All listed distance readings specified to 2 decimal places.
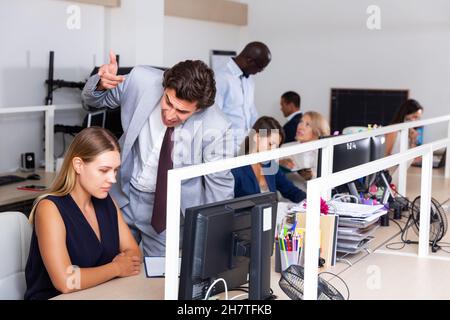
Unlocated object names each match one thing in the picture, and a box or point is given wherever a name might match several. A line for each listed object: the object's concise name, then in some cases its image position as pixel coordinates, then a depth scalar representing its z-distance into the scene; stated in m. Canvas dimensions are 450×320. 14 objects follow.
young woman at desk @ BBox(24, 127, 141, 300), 2.29
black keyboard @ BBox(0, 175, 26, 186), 4.22
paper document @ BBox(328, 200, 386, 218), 2.75
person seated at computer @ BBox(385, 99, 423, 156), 5.09
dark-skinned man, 4.68
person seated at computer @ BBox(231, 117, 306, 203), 3.46
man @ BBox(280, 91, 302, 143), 6.38
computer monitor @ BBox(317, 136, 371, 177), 3.45
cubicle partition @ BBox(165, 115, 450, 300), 1.81
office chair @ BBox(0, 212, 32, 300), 2.40
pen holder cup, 2.48
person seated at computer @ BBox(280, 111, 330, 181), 4.69
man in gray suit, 2.67
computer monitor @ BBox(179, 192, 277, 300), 1.97
